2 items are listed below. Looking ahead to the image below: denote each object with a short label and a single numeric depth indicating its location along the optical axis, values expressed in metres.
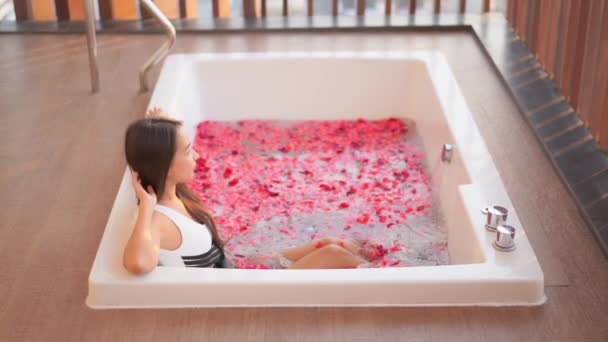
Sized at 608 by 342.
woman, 2.26
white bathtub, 2.26
